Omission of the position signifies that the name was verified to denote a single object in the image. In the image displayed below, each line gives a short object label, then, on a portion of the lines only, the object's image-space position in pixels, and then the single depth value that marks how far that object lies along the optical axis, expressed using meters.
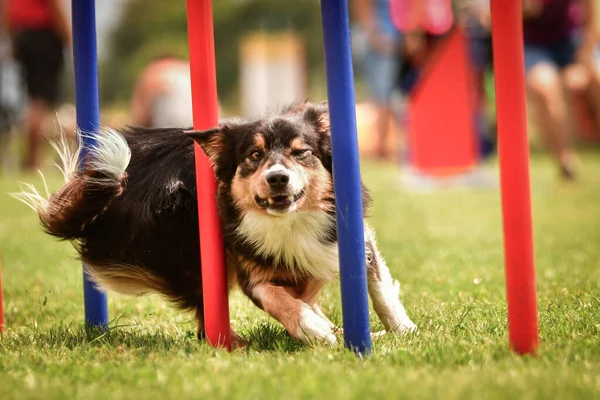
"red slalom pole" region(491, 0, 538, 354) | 5.02
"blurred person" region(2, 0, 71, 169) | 21.97
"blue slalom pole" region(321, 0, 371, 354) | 5.41
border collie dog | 6.71
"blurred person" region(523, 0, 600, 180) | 17.75
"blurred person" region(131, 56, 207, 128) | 18.05
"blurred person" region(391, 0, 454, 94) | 20.73
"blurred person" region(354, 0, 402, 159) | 22.92
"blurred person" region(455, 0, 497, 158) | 22.17
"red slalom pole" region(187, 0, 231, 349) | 5.93
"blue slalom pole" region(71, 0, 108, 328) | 6.82
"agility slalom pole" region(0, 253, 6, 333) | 7.18
